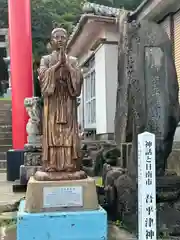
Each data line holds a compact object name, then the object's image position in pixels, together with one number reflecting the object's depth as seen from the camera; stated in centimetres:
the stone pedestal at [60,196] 502
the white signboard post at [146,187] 351
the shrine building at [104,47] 884
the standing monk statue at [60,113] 527
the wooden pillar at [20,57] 1323
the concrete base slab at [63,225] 488
